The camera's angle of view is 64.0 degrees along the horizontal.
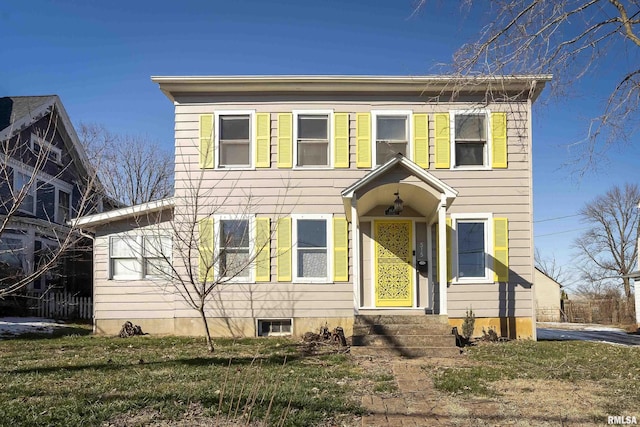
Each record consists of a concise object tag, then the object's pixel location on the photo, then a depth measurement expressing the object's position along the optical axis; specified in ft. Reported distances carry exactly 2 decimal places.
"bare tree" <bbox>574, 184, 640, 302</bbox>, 120.84
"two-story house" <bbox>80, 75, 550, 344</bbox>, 37.37
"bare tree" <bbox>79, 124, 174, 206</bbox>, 90.22
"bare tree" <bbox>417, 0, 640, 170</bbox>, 19.24
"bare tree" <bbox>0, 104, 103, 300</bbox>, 51.86
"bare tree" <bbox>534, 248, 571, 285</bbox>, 153.81
